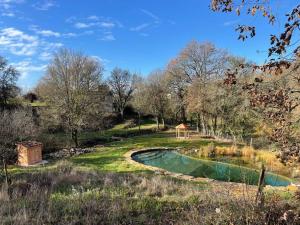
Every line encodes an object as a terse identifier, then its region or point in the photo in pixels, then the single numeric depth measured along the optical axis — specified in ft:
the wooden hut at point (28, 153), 53.42
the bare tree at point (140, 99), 112.06
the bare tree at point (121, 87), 137.39
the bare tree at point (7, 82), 101.59
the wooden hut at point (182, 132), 84.68
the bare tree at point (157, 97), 111.24
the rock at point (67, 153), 63.57
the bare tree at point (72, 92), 71.31
